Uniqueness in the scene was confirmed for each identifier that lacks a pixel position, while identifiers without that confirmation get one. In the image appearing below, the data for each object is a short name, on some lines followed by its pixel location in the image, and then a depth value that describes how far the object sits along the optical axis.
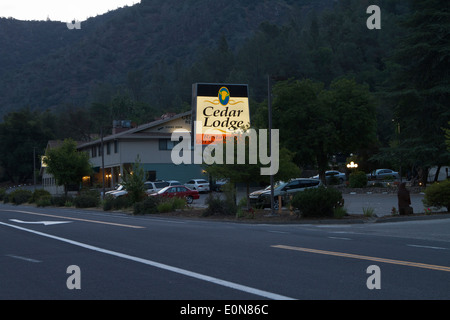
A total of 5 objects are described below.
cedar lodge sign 42.53
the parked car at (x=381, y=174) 69.88
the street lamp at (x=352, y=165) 68.81
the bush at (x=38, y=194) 58.29
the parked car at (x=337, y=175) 67.85
